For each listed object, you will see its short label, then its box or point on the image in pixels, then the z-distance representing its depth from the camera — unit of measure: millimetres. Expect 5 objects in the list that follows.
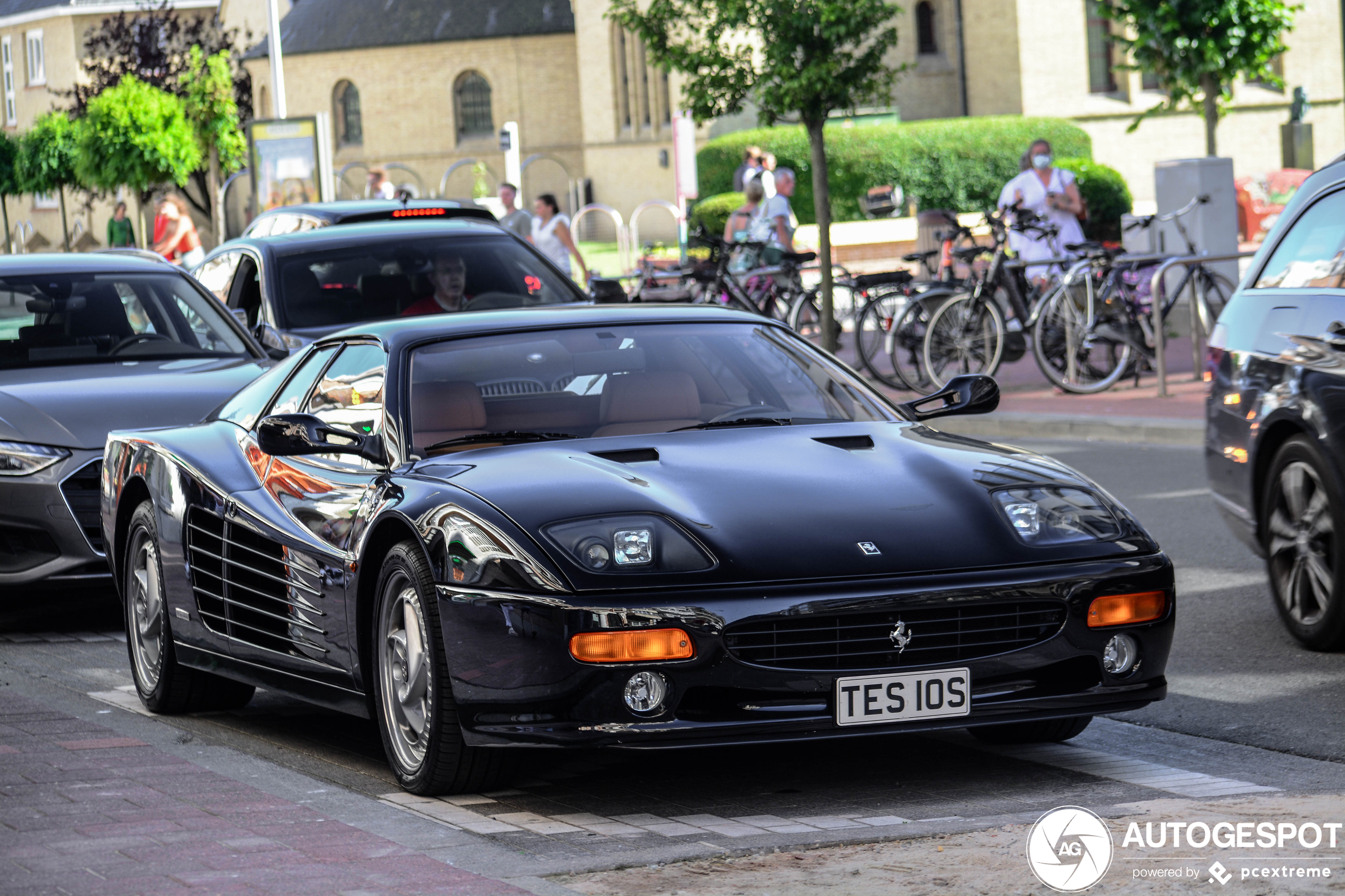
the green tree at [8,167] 68625
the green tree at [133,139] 44094
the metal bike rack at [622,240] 35781
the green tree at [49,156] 64125
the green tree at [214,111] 49656
